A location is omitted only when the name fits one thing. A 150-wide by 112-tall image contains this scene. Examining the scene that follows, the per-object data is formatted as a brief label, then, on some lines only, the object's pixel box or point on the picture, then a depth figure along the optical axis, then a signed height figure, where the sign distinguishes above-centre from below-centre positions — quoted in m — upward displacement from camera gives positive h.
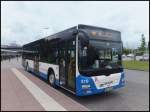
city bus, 3.87 -0.24
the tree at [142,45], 38.71 +3.35
